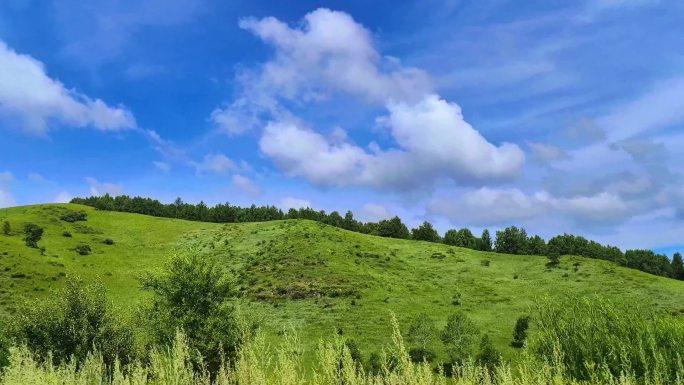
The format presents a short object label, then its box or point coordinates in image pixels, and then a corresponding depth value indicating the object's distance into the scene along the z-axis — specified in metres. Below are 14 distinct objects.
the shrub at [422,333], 94.50
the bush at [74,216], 169.88
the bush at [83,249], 142.89
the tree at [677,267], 177.38
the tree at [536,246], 190.38
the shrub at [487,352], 83.62
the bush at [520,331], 94.15
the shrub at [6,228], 150.35
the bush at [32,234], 141.12
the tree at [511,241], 192.62
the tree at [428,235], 198.25
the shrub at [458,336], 89.19
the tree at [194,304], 55.97
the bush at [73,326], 54.41
